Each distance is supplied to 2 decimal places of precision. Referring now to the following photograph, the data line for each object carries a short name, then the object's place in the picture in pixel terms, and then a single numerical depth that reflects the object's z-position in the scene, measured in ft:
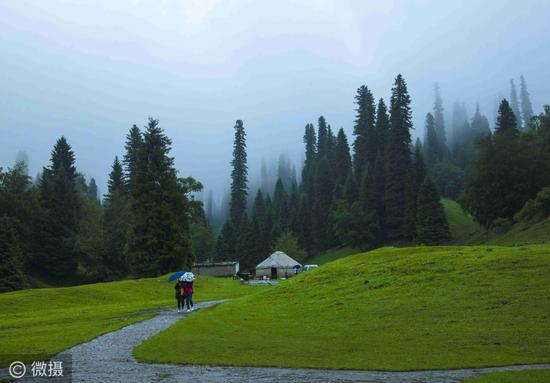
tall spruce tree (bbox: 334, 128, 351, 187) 478.59
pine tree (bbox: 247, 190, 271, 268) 407.44
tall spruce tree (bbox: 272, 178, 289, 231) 467.93
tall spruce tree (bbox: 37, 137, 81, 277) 297.12
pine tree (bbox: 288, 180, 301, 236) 441.68
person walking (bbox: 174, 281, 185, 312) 105.04
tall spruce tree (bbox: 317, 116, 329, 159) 561.43
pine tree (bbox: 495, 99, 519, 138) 306.96
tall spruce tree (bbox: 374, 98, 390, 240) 378.77
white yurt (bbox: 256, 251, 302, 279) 305.73
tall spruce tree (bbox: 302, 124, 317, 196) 564.71
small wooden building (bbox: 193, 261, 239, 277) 322.55
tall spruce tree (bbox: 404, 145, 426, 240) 334.65
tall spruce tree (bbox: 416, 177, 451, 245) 306.14
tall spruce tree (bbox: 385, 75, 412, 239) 357.00
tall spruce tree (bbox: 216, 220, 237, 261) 435.12
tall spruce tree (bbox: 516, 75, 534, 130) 636.48
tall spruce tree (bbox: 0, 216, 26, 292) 227.40
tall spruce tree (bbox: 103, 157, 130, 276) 300.20
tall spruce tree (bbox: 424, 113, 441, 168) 519.93
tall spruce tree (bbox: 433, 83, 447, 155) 542.28
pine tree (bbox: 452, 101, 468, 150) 621.15
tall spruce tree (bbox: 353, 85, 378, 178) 440.86
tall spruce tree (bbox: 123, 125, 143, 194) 383.65
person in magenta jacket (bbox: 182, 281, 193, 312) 103.76
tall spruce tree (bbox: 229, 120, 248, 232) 490.08
